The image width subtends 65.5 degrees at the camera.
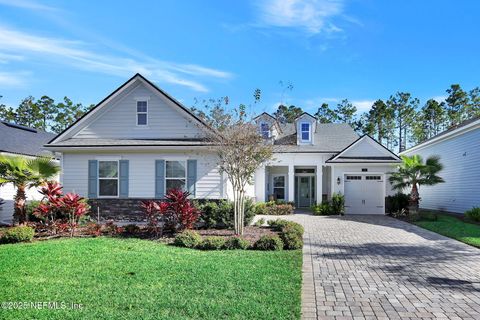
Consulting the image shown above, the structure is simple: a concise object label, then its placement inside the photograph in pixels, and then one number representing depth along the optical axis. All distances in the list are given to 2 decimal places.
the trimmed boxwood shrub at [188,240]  10.97
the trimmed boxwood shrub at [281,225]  12.88
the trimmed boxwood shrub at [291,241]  10.62
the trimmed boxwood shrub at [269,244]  10.42
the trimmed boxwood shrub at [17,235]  12.01
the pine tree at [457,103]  45.28
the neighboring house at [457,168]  19.25
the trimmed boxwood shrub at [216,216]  14.83
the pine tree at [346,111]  52.53
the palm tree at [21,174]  13.70
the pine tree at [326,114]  53.91
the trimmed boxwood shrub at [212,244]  10.61
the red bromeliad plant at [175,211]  12.62
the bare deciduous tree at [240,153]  12.37
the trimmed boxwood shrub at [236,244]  10.59
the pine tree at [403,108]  47.16
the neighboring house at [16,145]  19.47
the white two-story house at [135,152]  16.55
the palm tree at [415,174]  19.98
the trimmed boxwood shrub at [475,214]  16.88
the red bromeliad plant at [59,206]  13.11
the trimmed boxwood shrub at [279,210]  22.59
